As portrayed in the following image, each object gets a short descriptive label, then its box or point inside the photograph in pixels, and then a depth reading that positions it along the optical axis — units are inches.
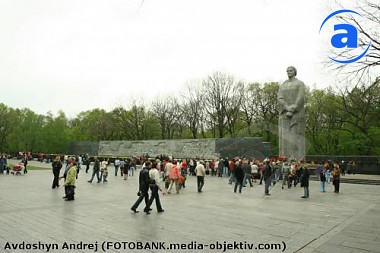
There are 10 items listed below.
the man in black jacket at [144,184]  413.7
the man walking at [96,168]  821.2
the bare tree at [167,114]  2469.2
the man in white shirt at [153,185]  410.9
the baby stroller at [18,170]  1066.1
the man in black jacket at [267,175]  633.6
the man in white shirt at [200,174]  663.8
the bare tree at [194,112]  2181.3
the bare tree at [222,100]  2010.3
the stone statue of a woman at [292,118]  1029.8
